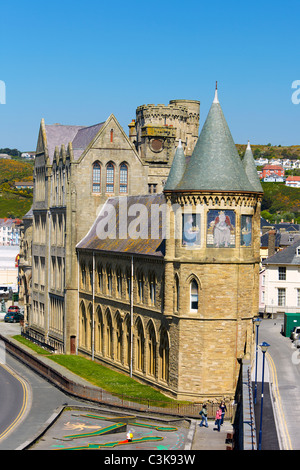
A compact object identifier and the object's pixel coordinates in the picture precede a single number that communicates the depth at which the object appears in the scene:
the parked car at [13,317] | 101.50
